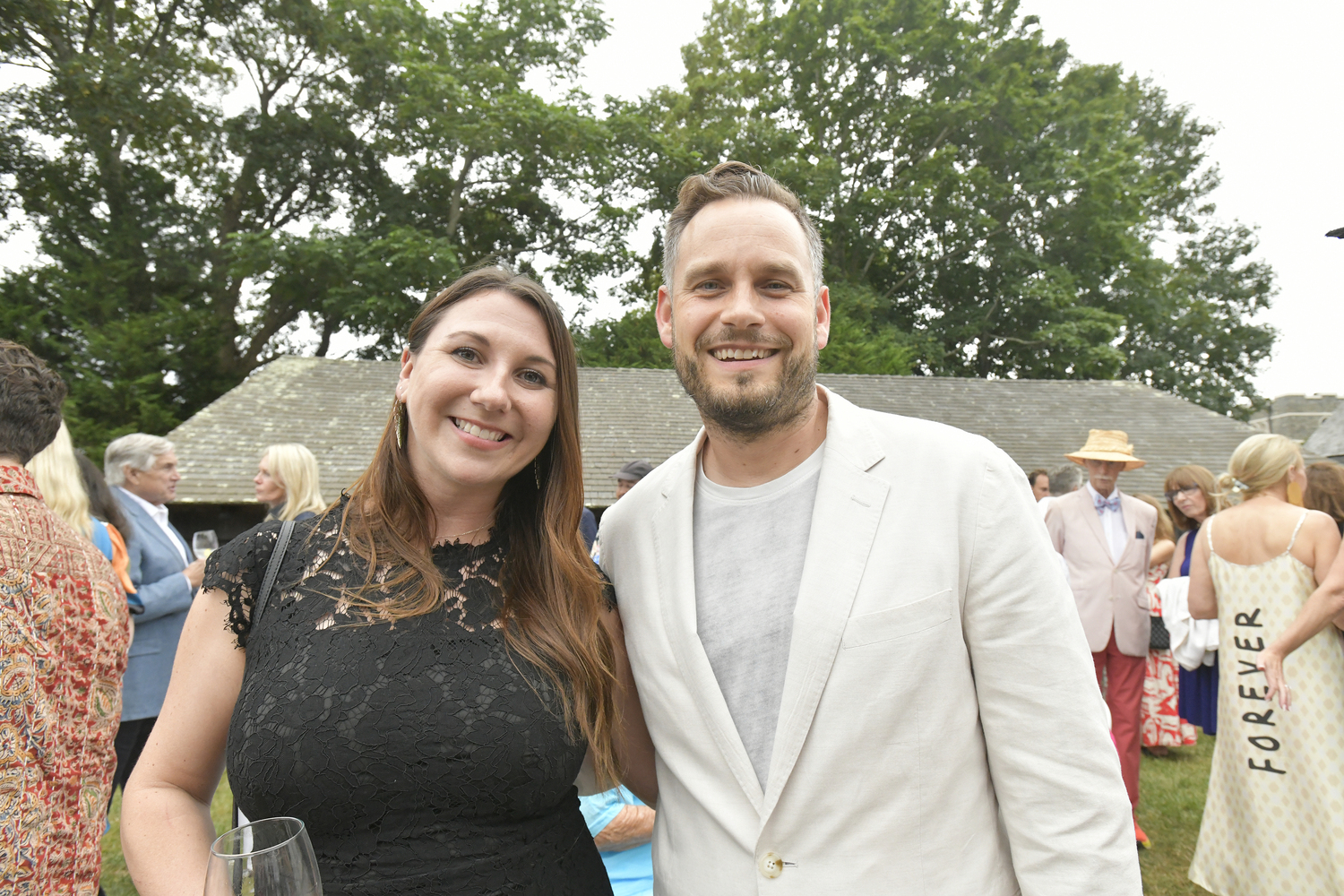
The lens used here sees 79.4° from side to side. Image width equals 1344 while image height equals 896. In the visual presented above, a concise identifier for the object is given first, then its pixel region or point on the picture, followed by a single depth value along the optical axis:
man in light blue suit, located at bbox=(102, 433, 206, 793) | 4.56
